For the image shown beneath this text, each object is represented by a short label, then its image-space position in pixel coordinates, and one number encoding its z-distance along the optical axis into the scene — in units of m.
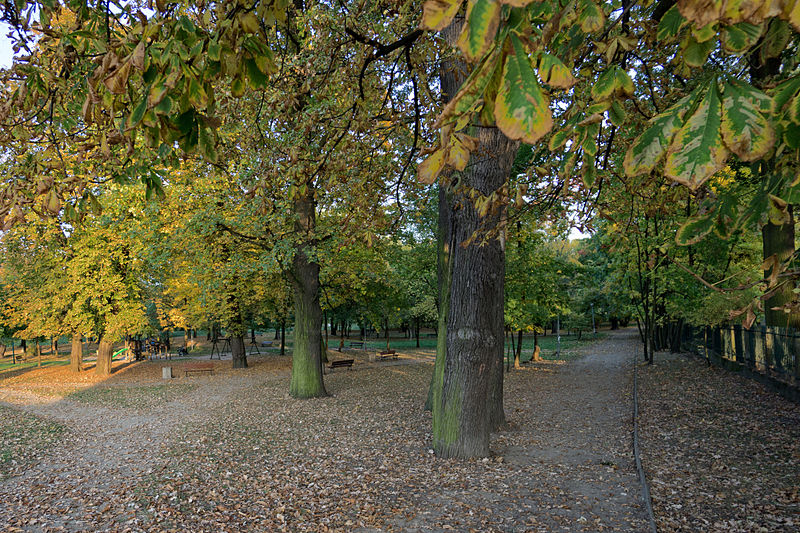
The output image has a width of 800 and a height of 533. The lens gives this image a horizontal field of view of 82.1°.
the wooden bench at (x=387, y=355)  26.65
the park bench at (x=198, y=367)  20.81
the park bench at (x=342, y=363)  21.44
